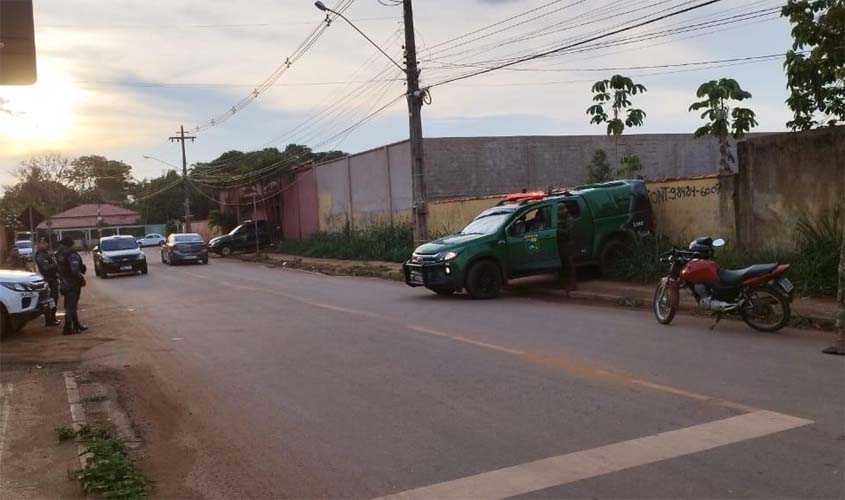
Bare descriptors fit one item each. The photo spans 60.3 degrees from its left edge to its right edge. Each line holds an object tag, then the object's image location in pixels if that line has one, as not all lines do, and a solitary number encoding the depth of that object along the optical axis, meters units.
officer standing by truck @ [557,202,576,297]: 15.08
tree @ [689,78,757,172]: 14.23
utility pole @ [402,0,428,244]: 22.19
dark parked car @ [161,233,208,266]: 34.53
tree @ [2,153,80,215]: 74.06
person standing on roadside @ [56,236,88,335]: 12.28
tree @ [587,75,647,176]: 16.67
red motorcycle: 9.59
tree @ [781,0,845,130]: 11.91
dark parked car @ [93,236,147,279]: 28.11
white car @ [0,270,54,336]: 11.47
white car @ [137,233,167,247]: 74.69
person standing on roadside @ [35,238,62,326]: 13.66
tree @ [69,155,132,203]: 101.94
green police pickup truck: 14.62
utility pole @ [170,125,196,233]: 59.34
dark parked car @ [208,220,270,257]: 43.16
